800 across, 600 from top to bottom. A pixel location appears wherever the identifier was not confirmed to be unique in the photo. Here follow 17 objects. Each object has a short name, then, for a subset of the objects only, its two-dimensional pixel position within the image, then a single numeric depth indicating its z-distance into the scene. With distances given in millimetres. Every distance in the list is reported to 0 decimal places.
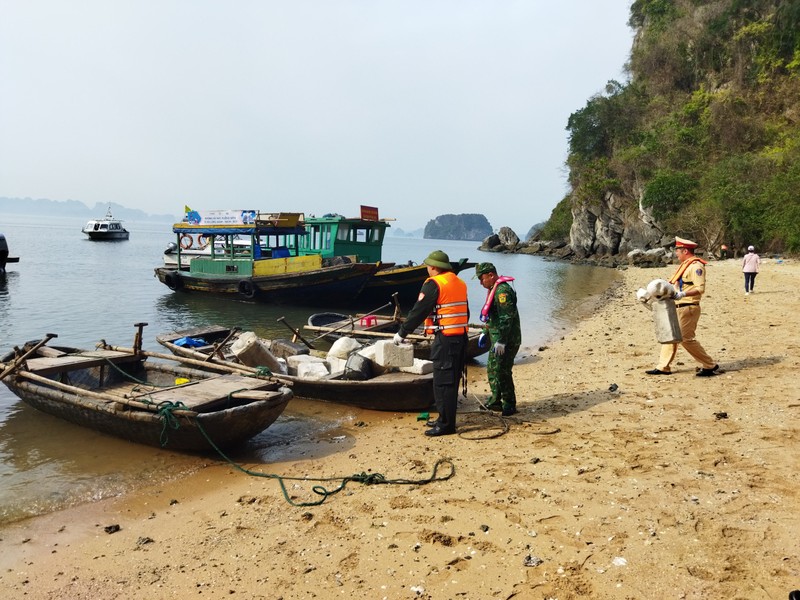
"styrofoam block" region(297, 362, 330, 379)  8796
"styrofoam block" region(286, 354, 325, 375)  9227
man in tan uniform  7613
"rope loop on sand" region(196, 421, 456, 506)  5016
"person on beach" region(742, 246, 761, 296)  17125
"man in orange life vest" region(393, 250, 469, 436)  6055
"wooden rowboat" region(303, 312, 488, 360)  10141
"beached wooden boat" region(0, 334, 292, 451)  6004
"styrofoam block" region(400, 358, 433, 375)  7871
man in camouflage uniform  6652
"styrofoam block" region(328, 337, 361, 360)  9352
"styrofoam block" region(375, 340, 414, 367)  7539
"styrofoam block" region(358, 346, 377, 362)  8211
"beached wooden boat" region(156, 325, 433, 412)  7492
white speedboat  70438
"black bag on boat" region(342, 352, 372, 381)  7969
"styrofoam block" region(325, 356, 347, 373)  9078
